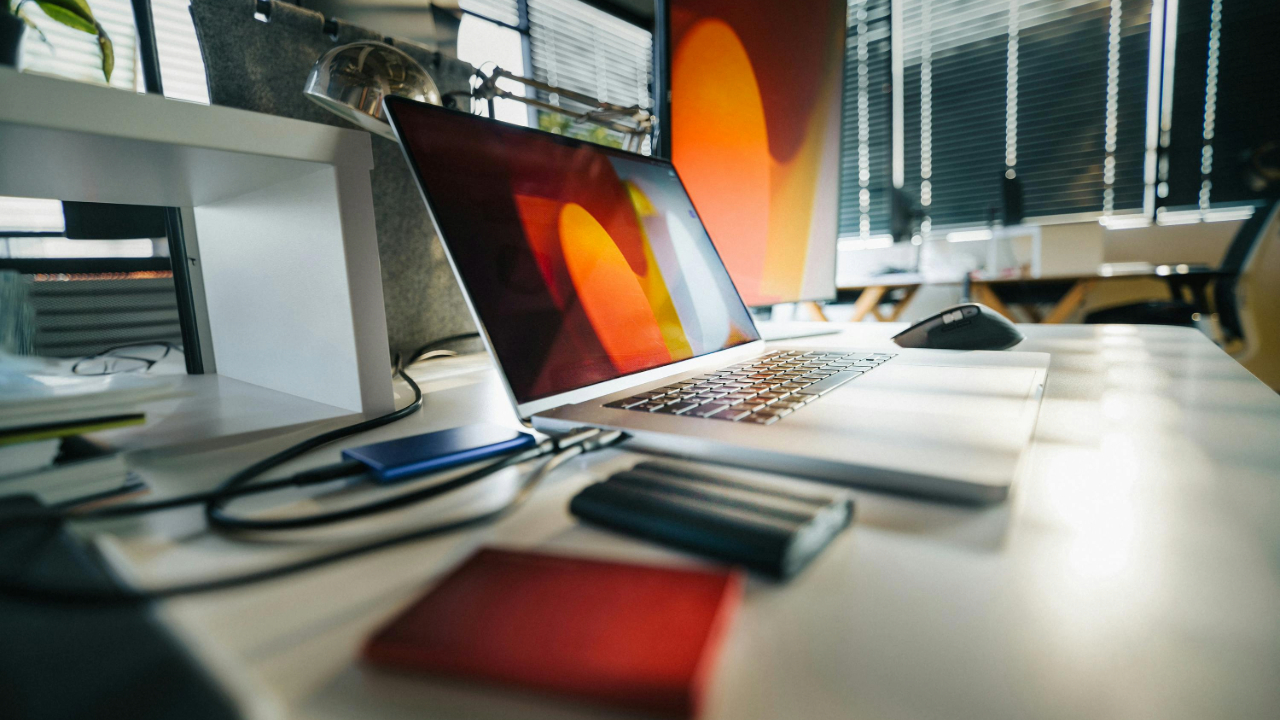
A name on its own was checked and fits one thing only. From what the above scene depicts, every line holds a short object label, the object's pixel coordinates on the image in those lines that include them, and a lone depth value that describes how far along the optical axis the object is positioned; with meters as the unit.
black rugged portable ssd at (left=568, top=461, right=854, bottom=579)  0.18
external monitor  0.72
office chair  1.99
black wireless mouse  0.63
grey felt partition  0.57
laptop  0.27
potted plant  0.40
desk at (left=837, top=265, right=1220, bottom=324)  2.10
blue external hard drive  0.28
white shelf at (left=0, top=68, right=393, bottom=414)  0.31
